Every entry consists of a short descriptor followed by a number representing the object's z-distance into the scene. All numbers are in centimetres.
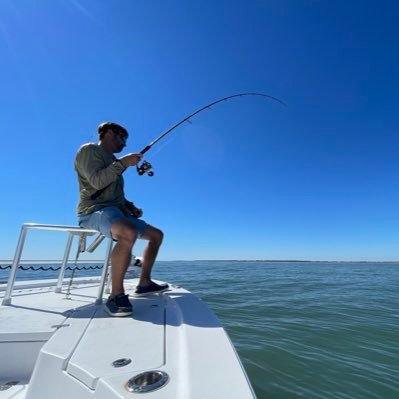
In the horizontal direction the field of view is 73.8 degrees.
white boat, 82
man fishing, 190
